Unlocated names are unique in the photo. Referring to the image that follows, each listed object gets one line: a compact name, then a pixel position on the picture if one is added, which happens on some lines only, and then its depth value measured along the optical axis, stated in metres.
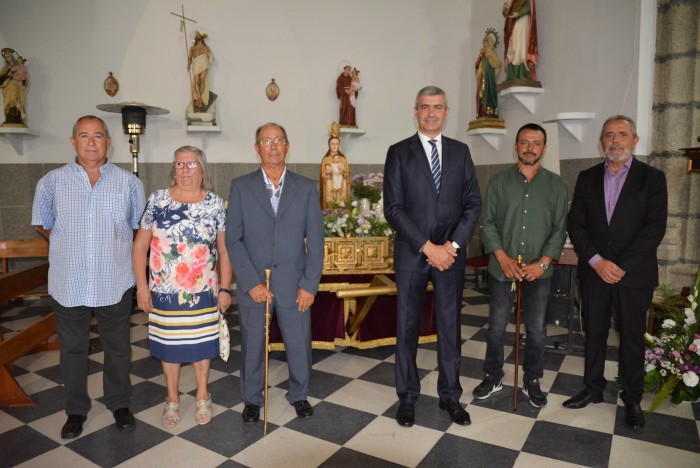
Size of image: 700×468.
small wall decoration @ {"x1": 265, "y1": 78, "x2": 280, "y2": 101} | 7.49
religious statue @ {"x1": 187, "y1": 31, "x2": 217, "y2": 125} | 6.79
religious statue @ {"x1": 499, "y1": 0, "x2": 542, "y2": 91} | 6.27
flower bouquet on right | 3.08
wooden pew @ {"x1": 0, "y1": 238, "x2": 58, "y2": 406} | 3.21
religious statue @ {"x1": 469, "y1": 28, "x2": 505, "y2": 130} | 6.95
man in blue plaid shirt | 2.65
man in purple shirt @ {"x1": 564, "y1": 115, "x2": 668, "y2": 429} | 2.88
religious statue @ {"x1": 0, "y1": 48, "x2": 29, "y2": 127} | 6.19
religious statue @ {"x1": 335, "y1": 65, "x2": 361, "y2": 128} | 7.64
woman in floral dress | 2.74
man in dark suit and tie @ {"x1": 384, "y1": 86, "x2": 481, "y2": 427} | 2.82
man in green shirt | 3.11
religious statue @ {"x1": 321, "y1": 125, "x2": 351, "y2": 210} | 4.86
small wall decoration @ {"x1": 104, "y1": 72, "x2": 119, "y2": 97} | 6.74
